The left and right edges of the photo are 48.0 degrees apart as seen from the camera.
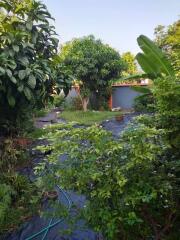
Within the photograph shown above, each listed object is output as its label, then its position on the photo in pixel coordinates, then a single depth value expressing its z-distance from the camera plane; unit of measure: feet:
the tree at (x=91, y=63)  26.78
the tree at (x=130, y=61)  30.32
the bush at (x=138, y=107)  24.50
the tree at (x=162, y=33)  27.48
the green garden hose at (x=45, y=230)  6.49
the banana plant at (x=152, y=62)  6.30
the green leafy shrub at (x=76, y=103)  29.27
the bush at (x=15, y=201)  6.38
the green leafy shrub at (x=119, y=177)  4.06
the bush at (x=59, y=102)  26.97
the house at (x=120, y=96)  29.97
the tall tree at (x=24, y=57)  8.27
